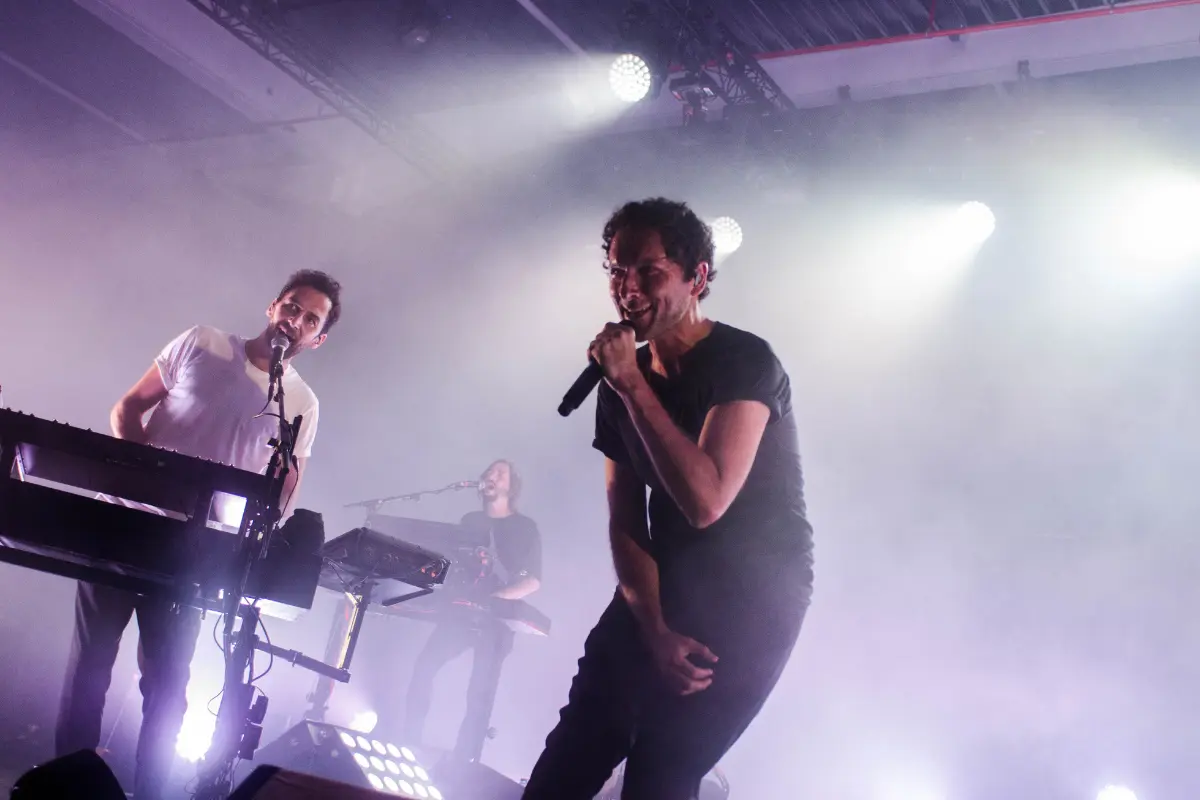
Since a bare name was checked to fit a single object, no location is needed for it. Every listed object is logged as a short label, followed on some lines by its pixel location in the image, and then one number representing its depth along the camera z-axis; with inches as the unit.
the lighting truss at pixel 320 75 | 283.1
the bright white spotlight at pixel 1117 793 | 263.9
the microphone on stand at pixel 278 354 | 126.3
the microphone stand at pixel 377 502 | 276.8
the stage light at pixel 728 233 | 362.6
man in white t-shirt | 121.3
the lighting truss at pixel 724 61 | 268.8
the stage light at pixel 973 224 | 324.5
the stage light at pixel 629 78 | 288.2
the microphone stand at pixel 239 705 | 119.4
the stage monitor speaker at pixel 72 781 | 52.3
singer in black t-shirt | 69.4
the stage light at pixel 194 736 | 194.7
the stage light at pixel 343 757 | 181.9
